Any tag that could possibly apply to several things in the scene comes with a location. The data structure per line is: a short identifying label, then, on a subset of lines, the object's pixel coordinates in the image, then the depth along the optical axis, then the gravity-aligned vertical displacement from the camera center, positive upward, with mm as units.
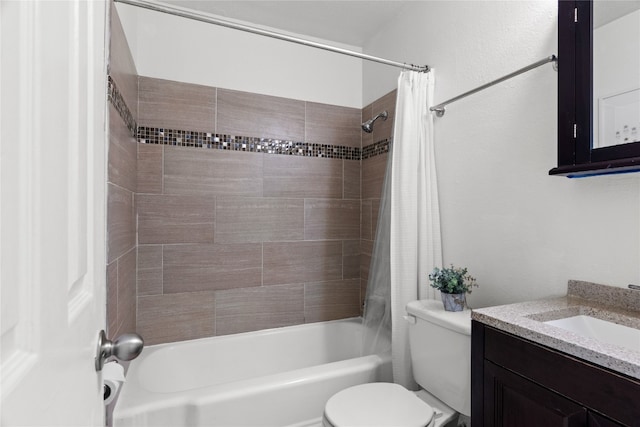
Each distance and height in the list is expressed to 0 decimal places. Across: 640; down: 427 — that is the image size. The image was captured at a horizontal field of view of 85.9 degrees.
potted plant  1490 -330
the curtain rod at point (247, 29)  1460 +856
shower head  2312 +615
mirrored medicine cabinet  1090 +422
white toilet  1290 -756
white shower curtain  1788 +18
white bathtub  1440 -859
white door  272 +0
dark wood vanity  780 -458
